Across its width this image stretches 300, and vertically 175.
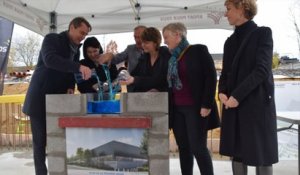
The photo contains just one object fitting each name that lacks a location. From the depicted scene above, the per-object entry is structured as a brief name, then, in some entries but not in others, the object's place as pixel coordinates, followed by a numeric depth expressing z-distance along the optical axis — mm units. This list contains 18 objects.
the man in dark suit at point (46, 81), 2445
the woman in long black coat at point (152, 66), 2475
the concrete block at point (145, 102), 1892
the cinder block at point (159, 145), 1894
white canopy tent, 4355
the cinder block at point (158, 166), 1901
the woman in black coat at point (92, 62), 2705
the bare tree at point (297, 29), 12937
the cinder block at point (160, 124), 1895
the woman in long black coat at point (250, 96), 2031
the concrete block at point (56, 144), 2015
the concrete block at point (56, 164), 2027
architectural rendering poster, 1903
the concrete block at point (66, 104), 1965
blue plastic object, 1975
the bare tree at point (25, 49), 21748
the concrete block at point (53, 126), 2014
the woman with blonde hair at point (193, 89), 2459
